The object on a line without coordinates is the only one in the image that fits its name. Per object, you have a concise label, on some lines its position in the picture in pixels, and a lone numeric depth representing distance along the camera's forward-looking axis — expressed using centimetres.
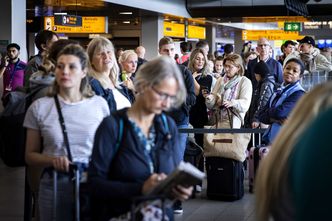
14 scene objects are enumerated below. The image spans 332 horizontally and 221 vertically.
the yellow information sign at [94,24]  2777
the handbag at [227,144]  906
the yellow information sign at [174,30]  2980
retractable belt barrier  834
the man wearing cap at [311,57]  1377
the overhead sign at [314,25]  3994
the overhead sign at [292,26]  3844
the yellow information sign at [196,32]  3444
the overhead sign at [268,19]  3033
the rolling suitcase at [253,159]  927
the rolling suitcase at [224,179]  915
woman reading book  348
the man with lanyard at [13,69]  1464
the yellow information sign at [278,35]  4626
